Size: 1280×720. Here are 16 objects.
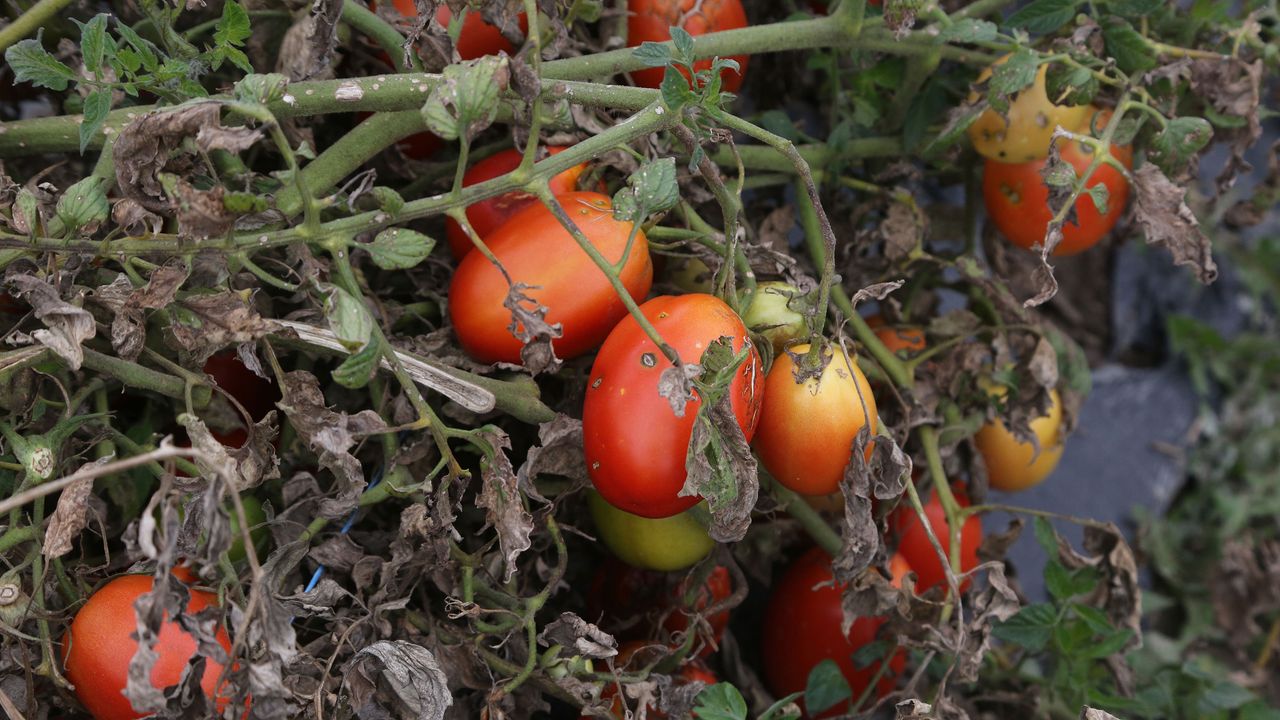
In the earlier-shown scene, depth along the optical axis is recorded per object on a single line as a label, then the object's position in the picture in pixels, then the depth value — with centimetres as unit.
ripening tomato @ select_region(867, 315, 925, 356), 91
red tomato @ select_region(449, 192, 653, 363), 80
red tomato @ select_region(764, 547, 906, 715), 91
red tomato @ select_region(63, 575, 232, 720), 76
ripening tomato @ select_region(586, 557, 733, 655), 87
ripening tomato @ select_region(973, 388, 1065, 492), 95
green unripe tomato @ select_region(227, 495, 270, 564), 80
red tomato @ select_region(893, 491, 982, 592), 92
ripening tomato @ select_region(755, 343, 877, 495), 80
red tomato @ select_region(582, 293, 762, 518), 77
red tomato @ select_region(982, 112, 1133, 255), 91
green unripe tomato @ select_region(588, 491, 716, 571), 84
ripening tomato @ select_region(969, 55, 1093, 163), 88
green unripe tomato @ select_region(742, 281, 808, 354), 81
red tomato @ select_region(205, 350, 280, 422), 83
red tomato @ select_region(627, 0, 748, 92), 87
